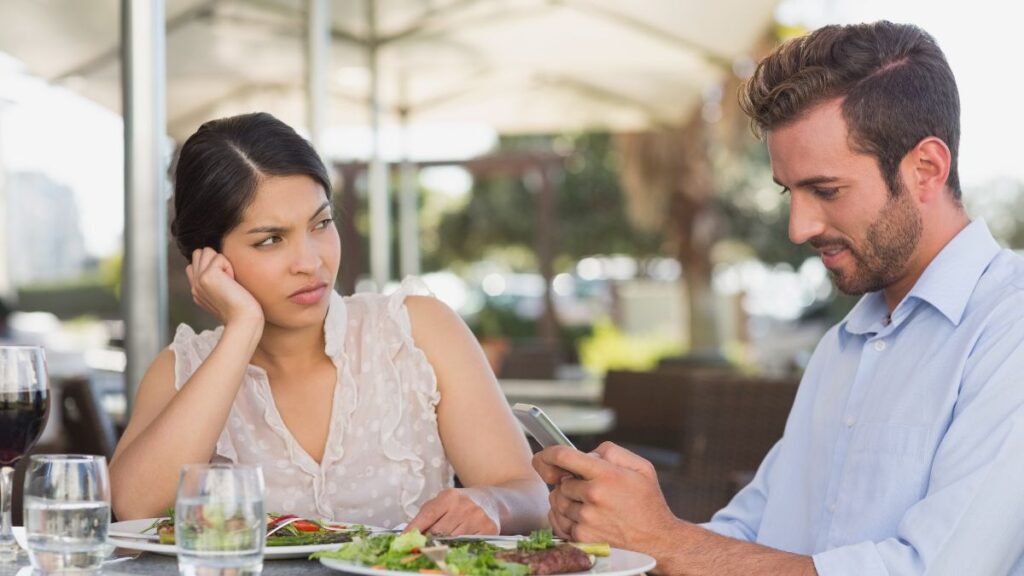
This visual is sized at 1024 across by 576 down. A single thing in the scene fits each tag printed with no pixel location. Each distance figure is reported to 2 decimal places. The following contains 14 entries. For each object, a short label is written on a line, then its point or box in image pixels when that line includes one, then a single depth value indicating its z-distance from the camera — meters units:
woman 2.56
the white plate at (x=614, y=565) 1.95
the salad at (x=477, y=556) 1.96
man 2.14
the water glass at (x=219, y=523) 1.82
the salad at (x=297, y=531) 2.10
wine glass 2.11
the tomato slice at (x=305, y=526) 2.15
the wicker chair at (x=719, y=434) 4.34
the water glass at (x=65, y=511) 1.91
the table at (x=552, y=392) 5.29
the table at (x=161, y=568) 2.03
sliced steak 1.96
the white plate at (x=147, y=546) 2.06
